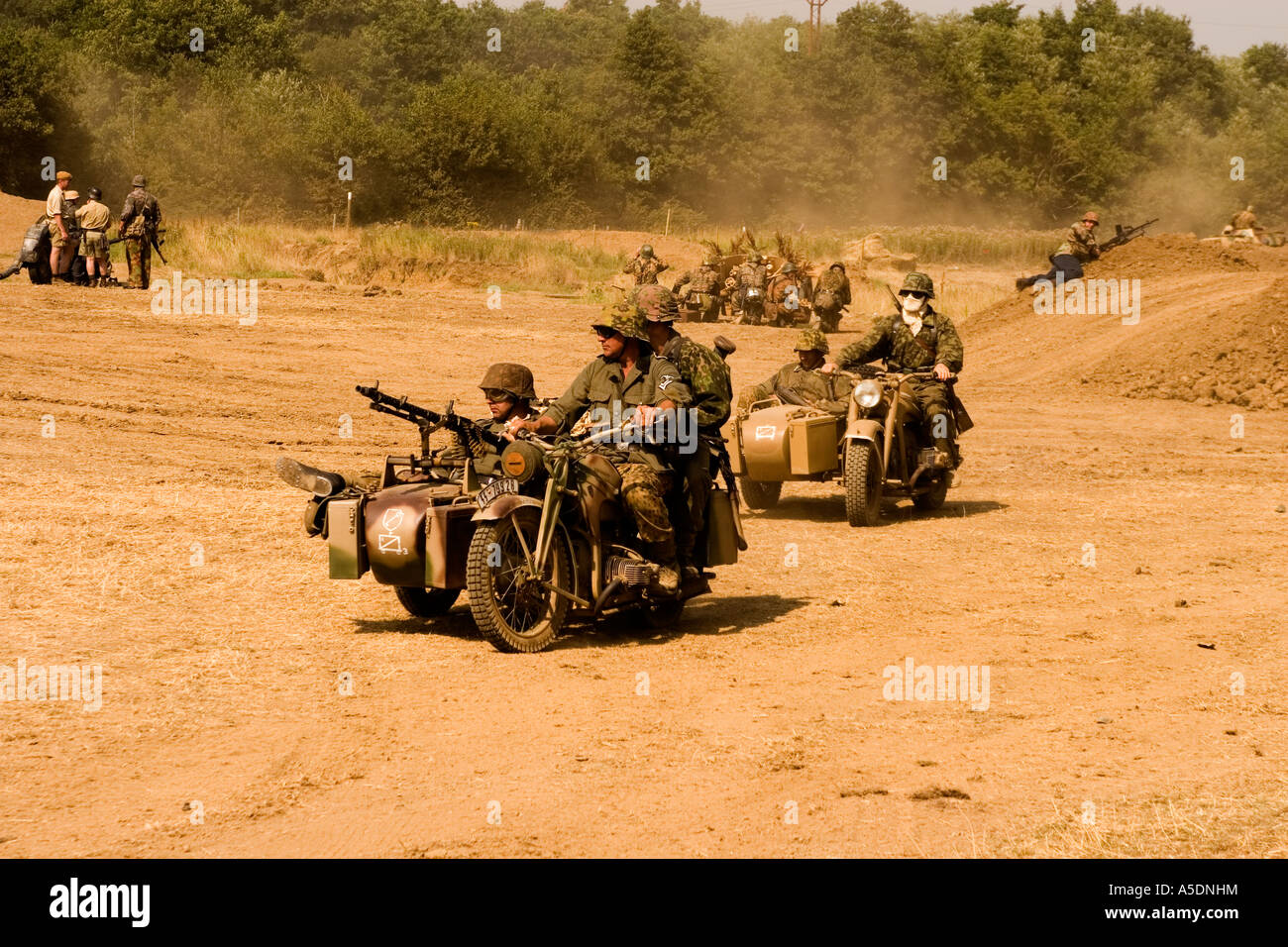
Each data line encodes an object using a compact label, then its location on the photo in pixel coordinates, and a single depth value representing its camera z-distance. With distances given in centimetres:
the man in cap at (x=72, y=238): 2733
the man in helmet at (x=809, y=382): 1484
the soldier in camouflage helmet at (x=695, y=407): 1009
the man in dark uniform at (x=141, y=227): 2738
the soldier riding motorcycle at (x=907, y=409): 1423
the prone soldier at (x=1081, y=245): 3356
